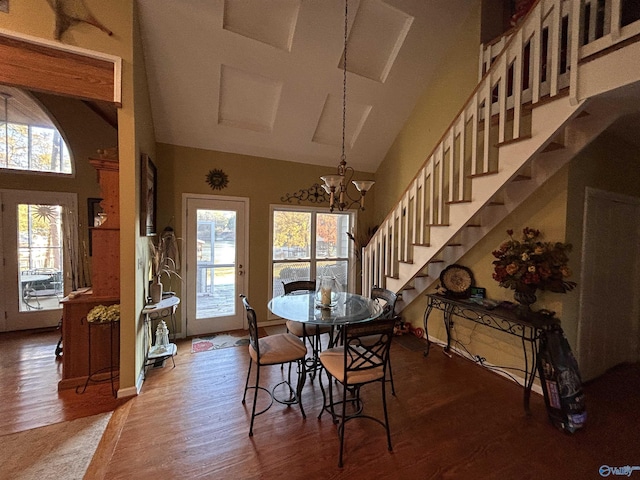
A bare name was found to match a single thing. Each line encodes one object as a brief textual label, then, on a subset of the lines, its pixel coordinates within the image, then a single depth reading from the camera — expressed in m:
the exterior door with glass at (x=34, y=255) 3.83
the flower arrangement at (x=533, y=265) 2.31
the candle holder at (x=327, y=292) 2.54
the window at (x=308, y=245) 4.54
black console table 2.35
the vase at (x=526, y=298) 2.47
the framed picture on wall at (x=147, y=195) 2.67
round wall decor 4.01
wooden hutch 2.62
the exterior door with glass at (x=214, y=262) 3.94
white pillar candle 2.54
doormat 3.56
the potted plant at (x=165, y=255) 3.24
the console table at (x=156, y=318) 2.85
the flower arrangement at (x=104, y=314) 2.51
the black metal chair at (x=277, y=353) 2.18
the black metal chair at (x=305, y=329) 2.75
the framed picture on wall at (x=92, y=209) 4.14
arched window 3.68
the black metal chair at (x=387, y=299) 2.77
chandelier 2.25
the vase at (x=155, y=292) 2.94
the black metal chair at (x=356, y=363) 1.85
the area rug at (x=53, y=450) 1.73
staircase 1.71
